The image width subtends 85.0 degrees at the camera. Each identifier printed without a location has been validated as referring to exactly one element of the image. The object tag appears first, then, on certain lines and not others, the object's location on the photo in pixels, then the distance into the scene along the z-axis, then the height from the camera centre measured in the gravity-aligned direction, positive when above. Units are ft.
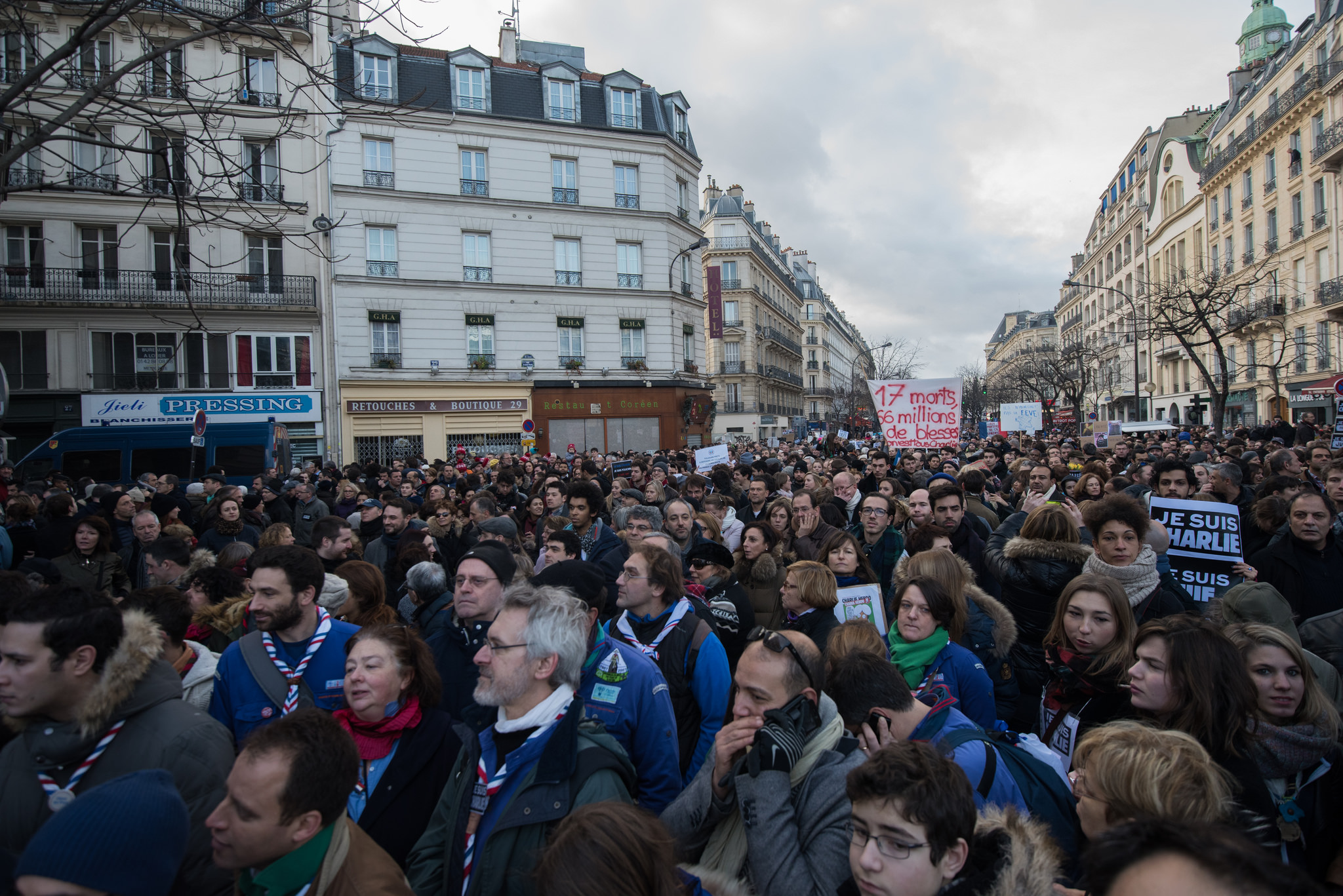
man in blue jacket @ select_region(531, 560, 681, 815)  9.37 -3.46
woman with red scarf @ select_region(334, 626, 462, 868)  9.16 -3.69
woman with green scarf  10.87 -3.30
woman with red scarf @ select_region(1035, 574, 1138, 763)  10.25 -3.28
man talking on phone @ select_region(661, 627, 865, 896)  6.82 -3.36
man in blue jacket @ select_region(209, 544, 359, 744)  10.77 -3.05
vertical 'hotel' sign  148.05 +29.40
